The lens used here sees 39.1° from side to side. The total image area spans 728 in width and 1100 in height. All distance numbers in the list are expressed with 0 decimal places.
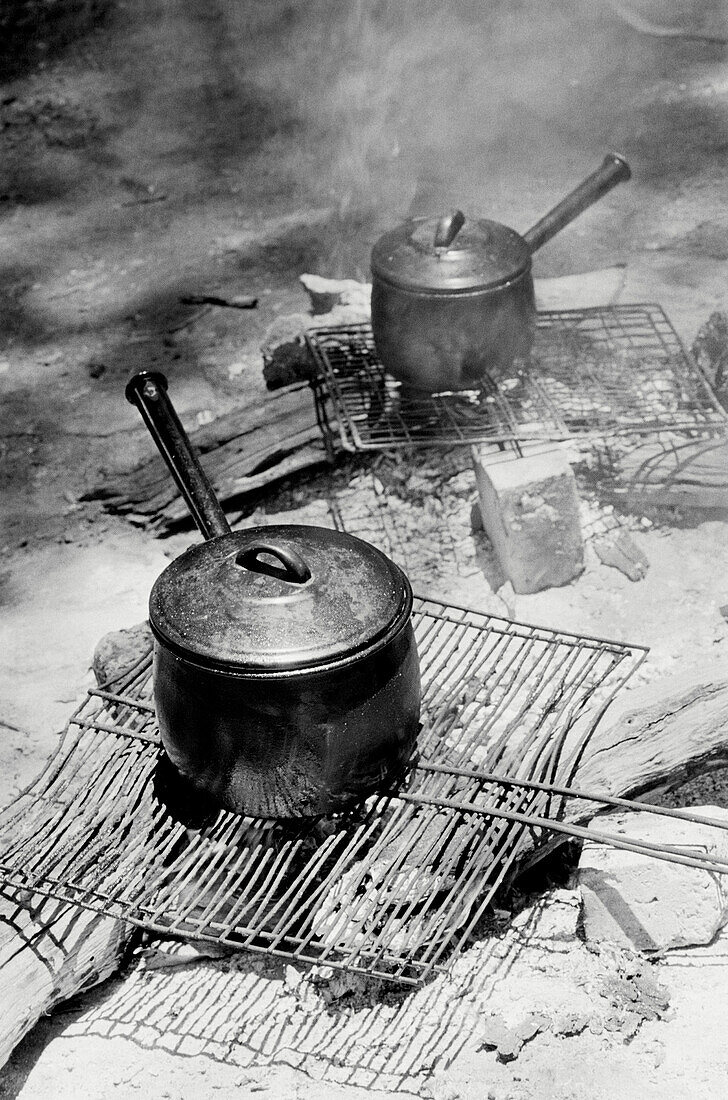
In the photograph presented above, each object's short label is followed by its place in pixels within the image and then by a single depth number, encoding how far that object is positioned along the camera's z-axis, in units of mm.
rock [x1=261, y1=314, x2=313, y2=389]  4934
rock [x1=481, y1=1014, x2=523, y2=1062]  2480
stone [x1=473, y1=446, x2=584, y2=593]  3799
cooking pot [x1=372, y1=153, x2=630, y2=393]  3842
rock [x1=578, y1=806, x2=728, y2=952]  2674
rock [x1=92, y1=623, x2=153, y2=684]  3480
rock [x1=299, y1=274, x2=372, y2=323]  5195
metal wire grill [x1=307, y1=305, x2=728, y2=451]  3979
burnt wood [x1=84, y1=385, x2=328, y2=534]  4543
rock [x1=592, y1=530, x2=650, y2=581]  3980
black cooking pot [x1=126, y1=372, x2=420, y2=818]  2297
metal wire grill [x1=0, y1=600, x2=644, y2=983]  2426
